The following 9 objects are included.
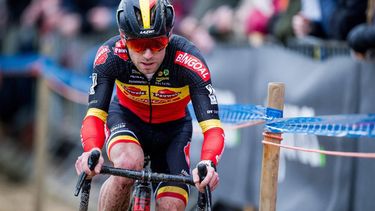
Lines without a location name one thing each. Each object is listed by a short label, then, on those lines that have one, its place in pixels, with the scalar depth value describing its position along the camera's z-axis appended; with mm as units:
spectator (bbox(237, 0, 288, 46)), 18094
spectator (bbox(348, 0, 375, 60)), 13570
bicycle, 10164
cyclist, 10891
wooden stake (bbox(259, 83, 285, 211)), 11141
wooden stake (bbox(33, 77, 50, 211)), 21375
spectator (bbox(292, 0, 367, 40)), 15109
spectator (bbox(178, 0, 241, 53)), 19234
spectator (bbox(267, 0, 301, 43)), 16844
